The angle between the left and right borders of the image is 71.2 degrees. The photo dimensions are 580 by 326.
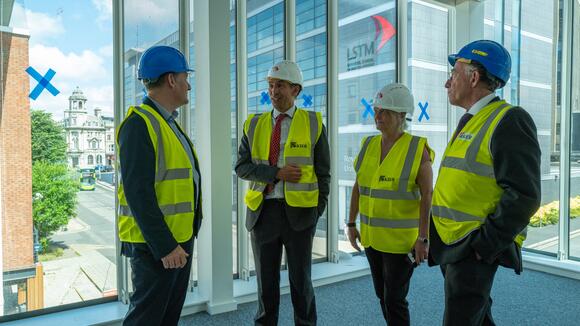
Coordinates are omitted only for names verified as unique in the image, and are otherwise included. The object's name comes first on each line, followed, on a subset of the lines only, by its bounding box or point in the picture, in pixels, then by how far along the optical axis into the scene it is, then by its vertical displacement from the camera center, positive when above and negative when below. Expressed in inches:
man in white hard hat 85.2 -8.4
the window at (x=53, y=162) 103.8 -2.4
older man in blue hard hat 52.3 -4.7
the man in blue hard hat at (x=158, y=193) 58.6 -6.1
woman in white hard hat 78.0 -9.6
